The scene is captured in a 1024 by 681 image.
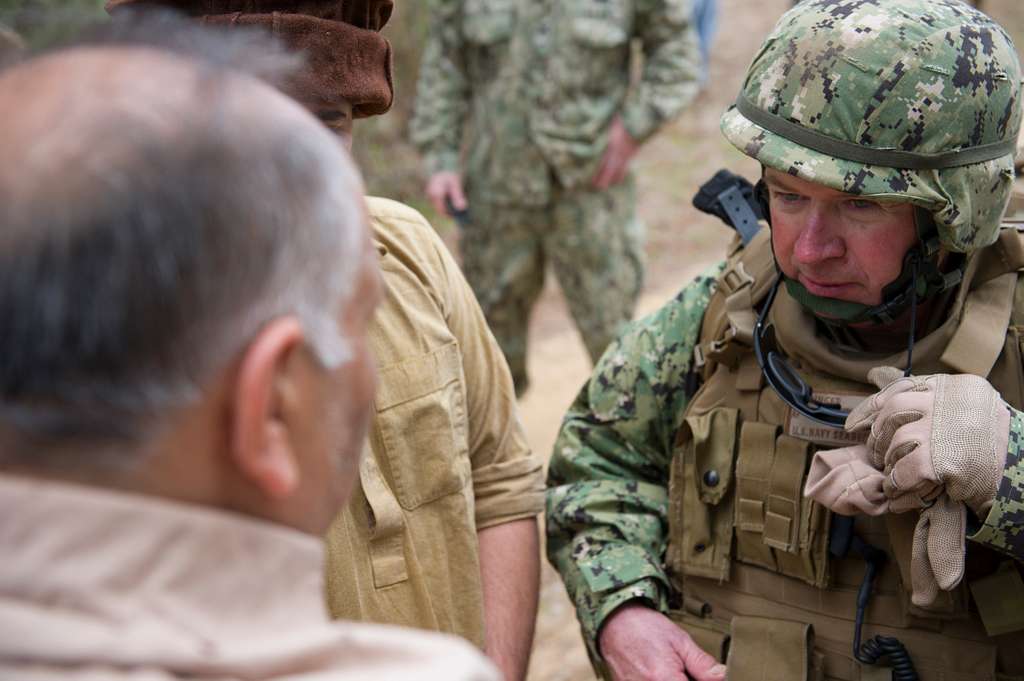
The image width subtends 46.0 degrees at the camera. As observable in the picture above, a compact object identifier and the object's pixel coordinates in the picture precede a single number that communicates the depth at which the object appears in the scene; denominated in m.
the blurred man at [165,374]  1.12
